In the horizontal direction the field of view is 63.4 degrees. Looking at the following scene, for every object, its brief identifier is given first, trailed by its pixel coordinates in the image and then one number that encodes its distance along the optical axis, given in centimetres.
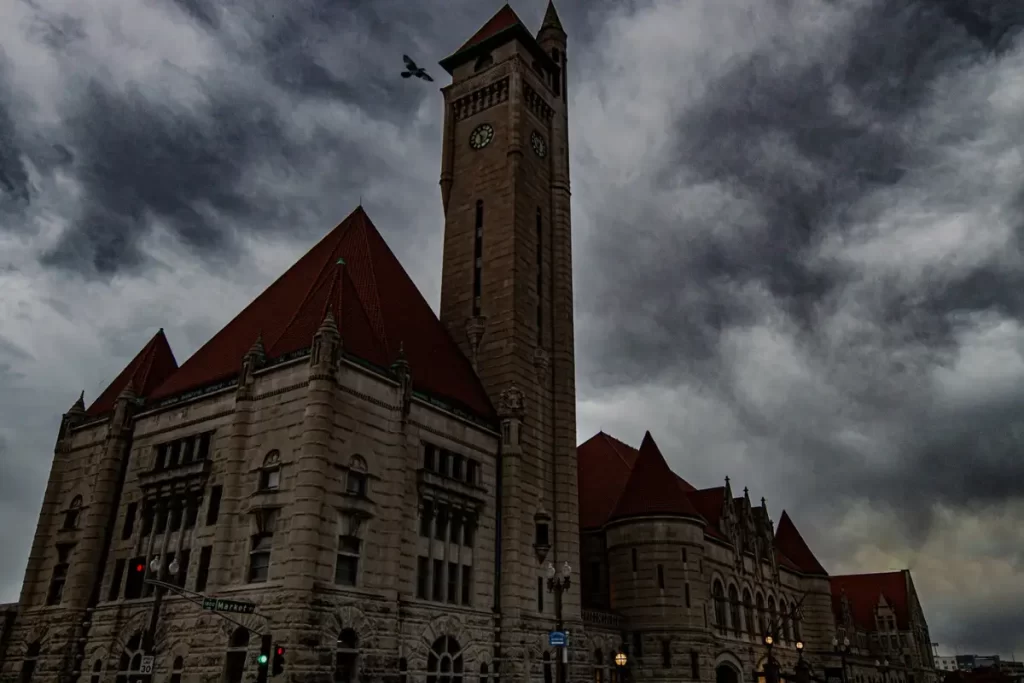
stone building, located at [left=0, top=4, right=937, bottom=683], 3077
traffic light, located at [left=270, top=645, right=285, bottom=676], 2517
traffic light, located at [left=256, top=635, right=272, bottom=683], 2412
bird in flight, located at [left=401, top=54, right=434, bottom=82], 4925
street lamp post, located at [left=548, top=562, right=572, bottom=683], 2539
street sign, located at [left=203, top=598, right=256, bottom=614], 2548
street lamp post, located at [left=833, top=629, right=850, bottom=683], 4746
